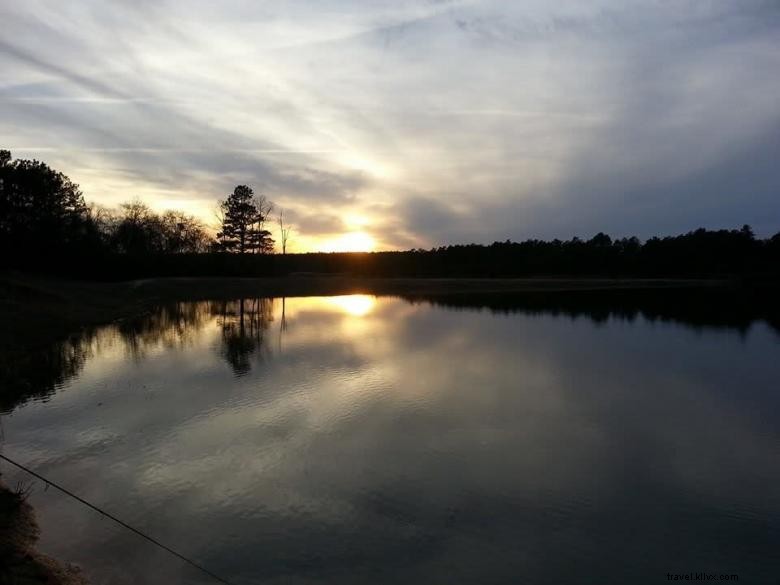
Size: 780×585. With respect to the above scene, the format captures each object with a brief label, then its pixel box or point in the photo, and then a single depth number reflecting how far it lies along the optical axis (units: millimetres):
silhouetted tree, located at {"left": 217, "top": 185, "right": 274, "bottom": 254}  83688
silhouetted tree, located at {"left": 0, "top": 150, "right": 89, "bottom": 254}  48969
